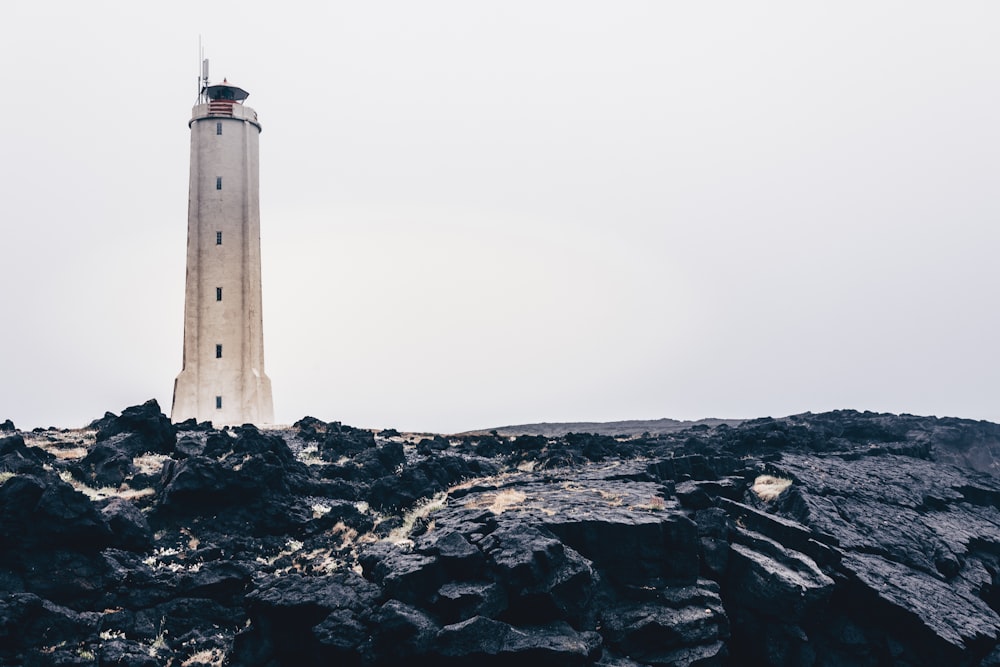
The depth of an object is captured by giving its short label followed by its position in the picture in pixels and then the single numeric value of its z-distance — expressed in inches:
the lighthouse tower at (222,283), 2404.0
